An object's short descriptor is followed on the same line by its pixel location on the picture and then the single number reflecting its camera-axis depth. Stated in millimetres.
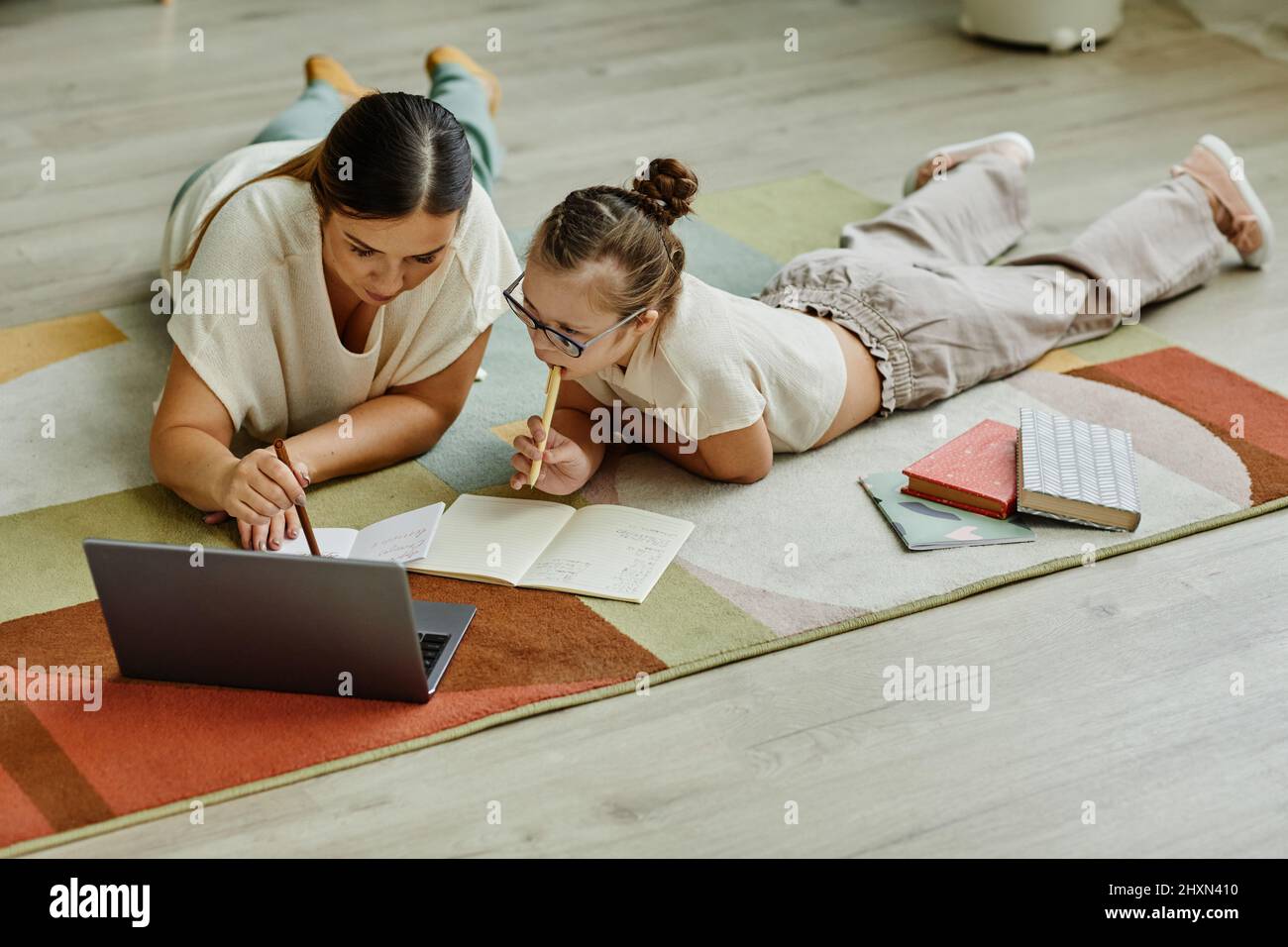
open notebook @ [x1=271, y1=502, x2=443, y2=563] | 1773
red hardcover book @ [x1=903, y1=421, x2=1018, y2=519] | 1901
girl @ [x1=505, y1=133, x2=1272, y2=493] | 1751
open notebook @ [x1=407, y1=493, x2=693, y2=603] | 1759
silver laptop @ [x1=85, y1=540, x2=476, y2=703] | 1438
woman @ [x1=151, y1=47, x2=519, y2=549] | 1688
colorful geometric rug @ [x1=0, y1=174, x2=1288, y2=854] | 1486
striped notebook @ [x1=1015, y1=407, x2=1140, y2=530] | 1869
